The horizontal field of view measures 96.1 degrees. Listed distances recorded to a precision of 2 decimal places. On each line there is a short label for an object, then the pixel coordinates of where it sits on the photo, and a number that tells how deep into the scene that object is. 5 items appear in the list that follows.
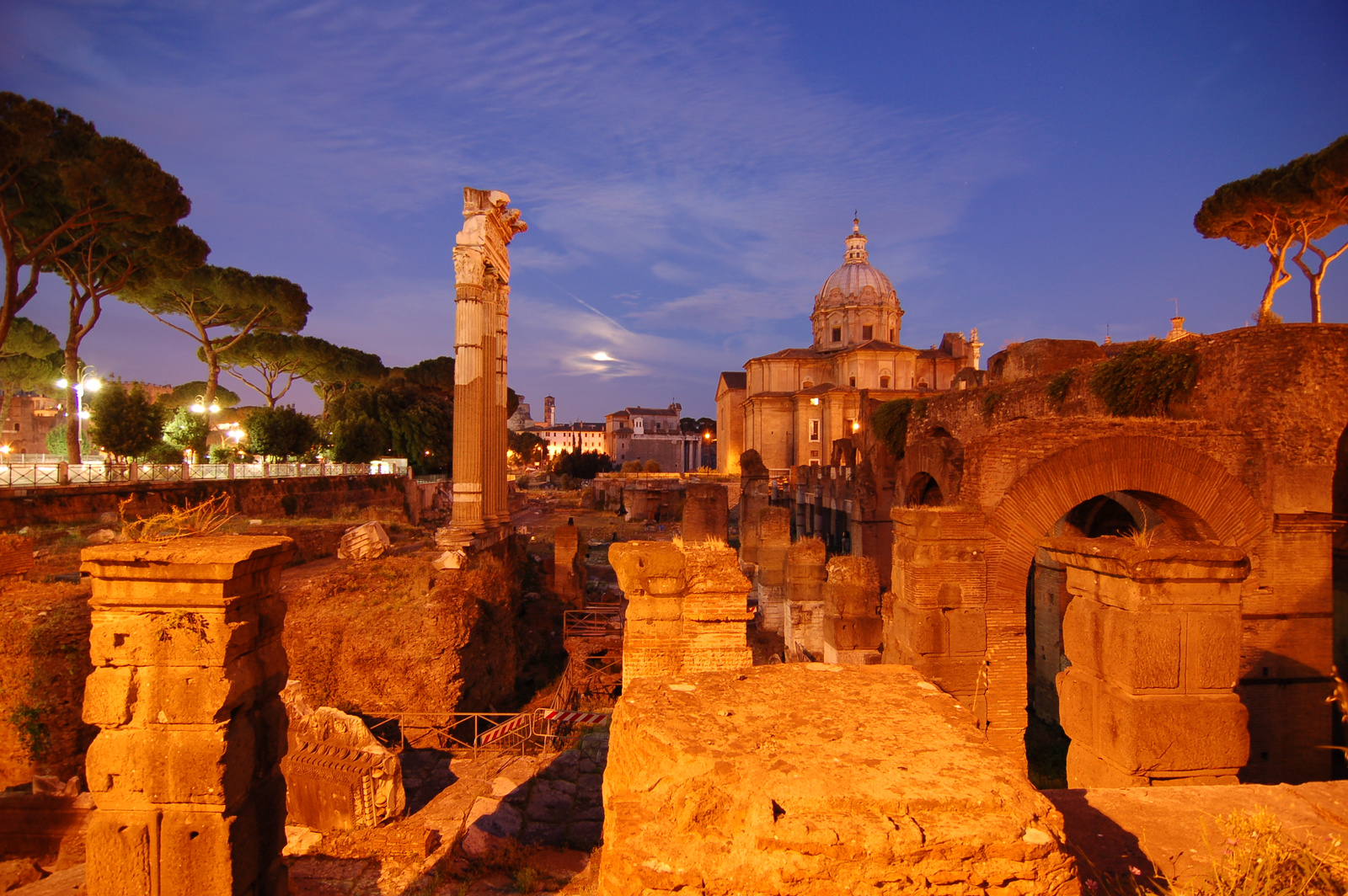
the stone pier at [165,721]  3.26
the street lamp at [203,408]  24.45
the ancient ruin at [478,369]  13.33
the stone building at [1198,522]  6.45
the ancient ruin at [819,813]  1.64
